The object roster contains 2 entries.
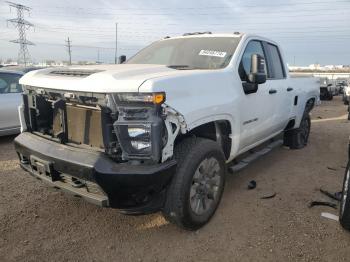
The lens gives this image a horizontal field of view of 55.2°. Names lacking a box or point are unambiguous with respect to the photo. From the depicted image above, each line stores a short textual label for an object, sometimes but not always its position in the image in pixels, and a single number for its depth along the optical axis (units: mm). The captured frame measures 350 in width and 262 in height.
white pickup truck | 2594
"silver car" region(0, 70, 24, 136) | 6382
